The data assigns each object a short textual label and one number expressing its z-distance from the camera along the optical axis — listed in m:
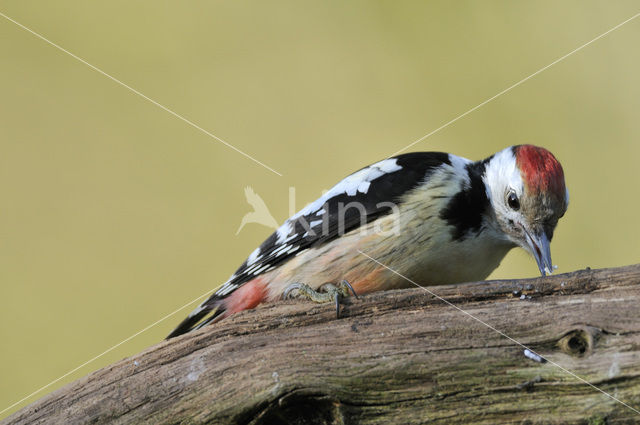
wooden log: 4.45
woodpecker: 4.53
